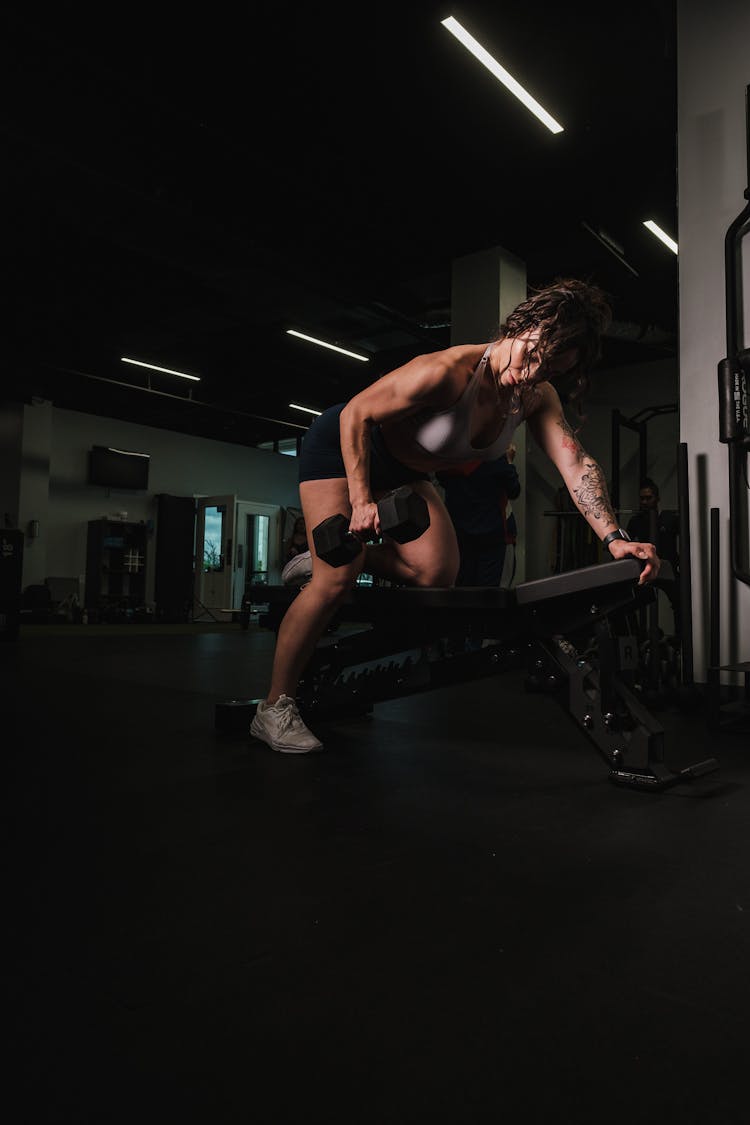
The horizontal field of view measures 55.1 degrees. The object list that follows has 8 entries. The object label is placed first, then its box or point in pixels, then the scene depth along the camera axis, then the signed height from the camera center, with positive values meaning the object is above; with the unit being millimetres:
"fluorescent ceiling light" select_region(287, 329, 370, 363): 7112 +2700
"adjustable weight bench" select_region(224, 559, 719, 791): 1483 -76
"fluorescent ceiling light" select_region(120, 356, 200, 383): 8069 +2714
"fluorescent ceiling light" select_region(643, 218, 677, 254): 5080 +2733
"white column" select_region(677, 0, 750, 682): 2742 +1527
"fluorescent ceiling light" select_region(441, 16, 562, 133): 3371 +2710
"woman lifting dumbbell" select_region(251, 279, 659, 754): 1520 +390
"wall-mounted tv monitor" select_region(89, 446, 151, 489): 10031 +1887
